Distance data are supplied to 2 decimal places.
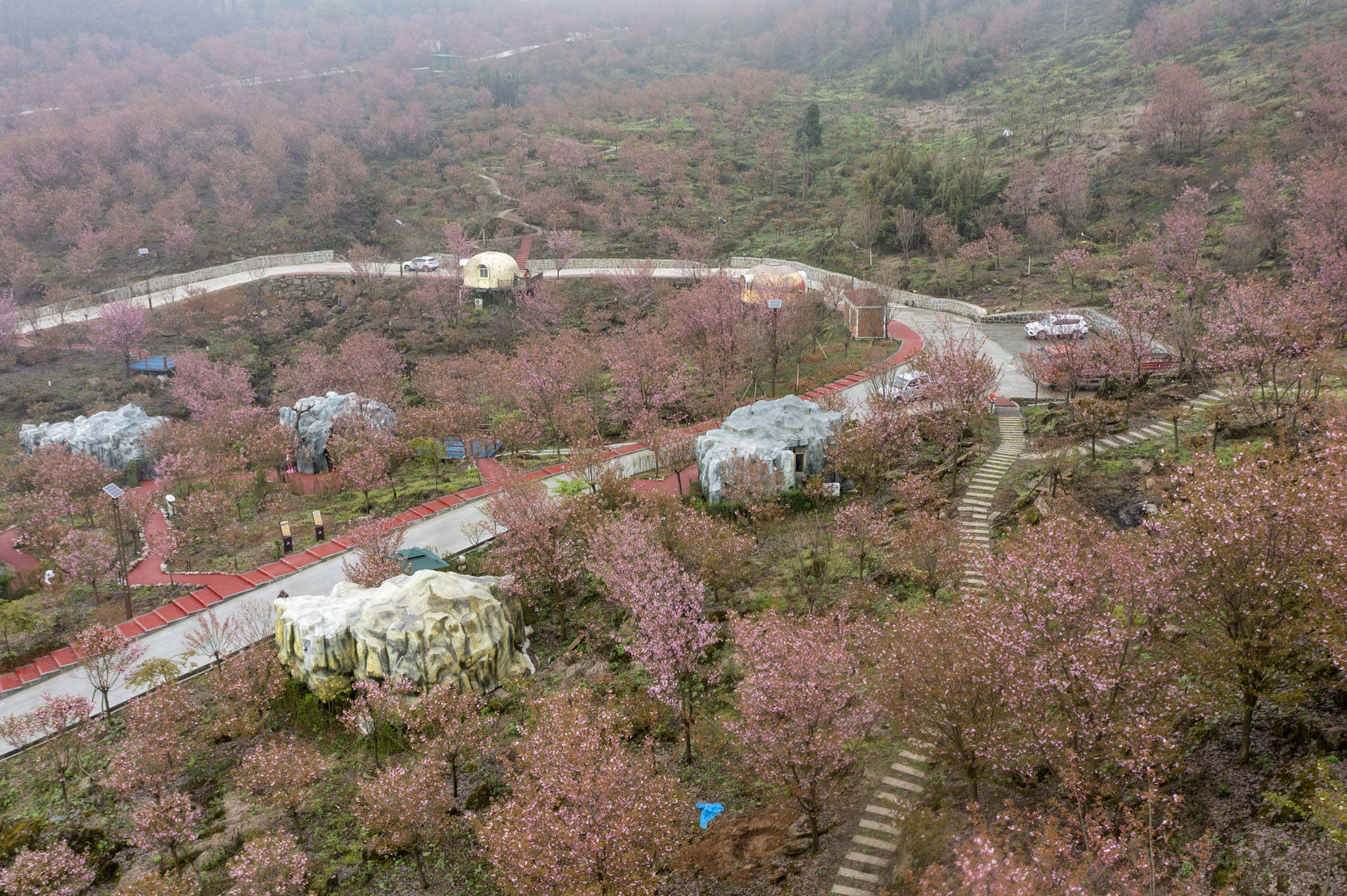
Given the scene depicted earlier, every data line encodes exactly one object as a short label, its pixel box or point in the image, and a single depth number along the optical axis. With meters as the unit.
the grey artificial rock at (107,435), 42.06
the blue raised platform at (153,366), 56.03
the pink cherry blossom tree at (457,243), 70.06
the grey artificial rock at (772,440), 30.88
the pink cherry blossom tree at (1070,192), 57.34
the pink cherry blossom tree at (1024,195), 61.22
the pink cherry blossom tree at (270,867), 16.08
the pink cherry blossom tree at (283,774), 18.27
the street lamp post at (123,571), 28.16
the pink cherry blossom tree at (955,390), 29.44
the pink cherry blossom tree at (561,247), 69.94
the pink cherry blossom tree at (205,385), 47.97
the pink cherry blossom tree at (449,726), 19.02
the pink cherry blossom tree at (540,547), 25.72
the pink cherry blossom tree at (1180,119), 61.28
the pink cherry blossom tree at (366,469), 33.72
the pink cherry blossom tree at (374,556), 26.20
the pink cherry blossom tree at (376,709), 21.02
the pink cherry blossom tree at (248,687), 22.08
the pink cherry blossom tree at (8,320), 55.56
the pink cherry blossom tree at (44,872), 16.64
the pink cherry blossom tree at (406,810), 16.86
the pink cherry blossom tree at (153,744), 19.56
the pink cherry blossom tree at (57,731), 21.14
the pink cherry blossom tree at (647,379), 38.53
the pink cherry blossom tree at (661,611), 19.53
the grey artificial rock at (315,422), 40.78
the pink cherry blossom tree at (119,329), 55.31
